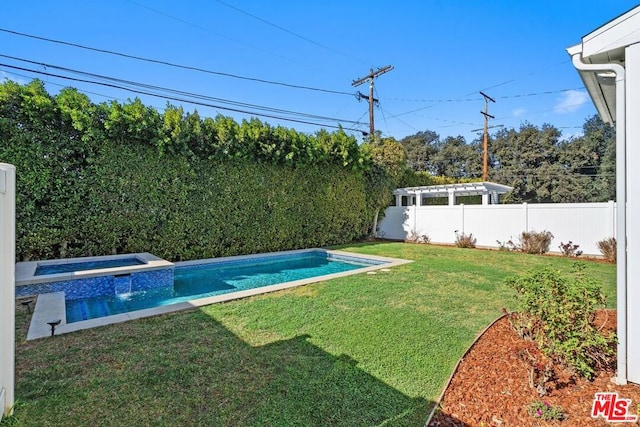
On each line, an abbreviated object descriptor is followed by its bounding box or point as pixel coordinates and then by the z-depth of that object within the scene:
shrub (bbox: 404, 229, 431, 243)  15.90
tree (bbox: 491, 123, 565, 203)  32.50
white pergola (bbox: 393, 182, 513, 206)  16.59
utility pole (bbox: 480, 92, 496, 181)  23.98
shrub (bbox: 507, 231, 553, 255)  11.81
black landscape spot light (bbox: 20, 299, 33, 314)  5.45
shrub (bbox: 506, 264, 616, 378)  2.91
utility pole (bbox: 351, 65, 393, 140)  18.06
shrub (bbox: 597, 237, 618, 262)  9.95
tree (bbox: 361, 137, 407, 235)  16.20
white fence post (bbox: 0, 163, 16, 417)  1.93
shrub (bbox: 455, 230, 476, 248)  14.01
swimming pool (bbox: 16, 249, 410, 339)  5.12
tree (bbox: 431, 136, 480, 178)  39.75
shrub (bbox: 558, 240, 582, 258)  11.08
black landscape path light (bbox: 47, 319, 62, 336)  4.17
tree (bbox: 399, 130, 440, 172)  44.34
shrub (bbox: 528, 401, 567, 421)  2.48
